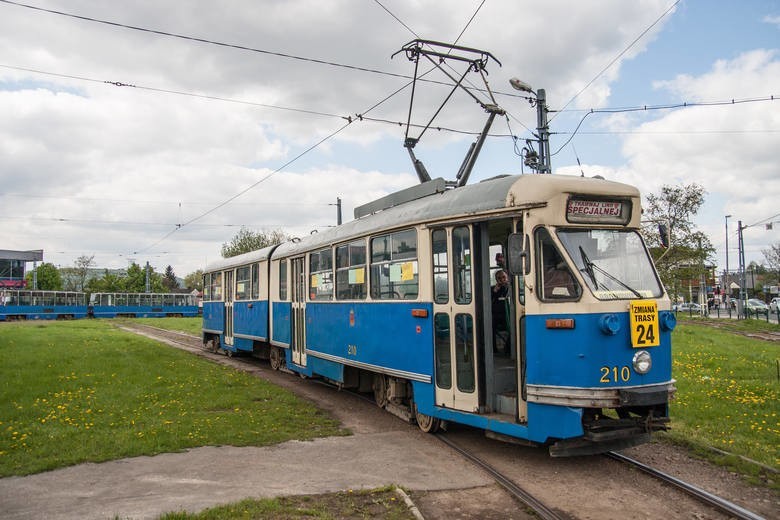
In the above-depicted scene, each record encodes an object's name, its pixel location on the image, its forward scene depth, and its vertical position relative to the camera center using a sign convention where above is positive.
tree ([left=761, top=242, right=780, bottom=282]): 67.47 +2.41
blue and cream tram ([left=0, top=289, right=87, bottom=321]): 49.84 -0.59
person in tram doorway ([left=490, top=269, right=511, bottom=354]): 7.88 -0.30
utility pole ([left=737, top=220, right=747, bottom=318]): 38.69 +0.30
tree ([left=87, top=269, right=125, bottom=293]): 86.19 +1.72
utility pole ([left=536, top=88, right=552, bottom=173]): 15.19 +3.84
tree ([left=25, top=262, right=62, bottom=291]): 86.00 +2.85
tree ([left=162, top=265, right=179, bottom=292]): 124.00 +2.99
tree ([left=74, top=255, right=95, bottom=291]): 87.75 +4.13
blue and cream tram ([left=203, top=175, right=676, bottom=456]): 6.38 -0.30
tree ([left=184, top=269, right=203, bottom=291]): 119.56 +2.81
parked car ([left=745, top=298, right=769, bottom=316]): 39.28 -1.78
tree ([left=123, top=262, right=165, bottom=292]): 88.25 +2.37
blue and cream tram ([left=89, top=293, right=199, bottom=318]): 56.56 -0.90
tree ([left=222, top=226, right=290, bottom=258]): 59.78 +5.04
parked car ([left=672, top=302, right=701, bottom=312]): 54.76 -2.20
